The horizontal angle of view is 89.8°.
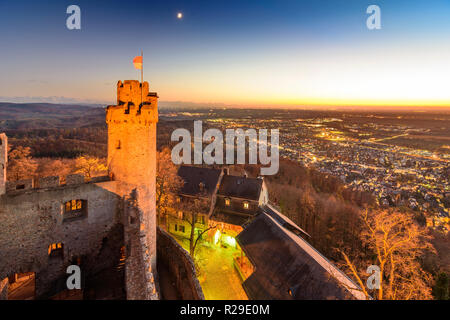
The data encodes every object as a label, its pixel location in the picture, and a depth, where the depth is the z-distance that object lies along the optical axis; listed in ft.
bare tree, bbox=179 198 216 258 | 111.55
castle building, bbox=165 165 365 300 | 58.59
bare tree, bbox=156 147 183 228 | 103.03
